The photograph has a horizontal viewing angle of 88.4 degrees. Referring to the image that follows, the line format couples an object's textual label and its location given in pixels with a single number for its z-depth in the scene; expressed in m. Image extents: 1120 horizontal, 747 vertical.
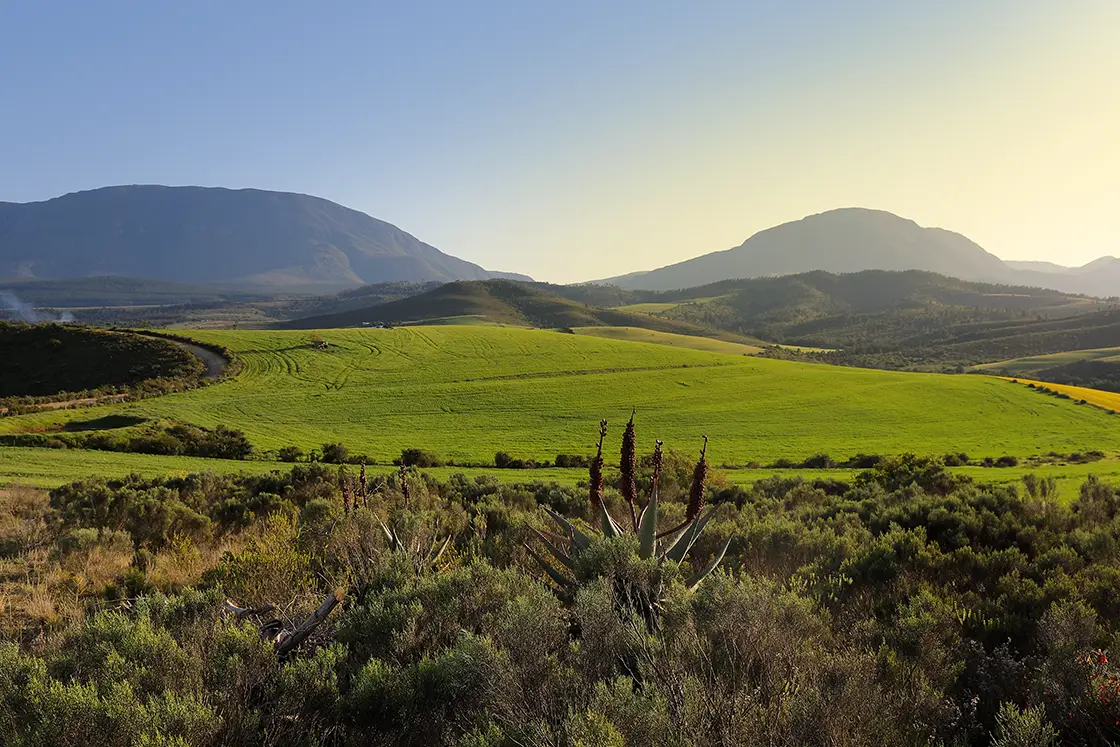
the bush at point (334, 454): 32.50
